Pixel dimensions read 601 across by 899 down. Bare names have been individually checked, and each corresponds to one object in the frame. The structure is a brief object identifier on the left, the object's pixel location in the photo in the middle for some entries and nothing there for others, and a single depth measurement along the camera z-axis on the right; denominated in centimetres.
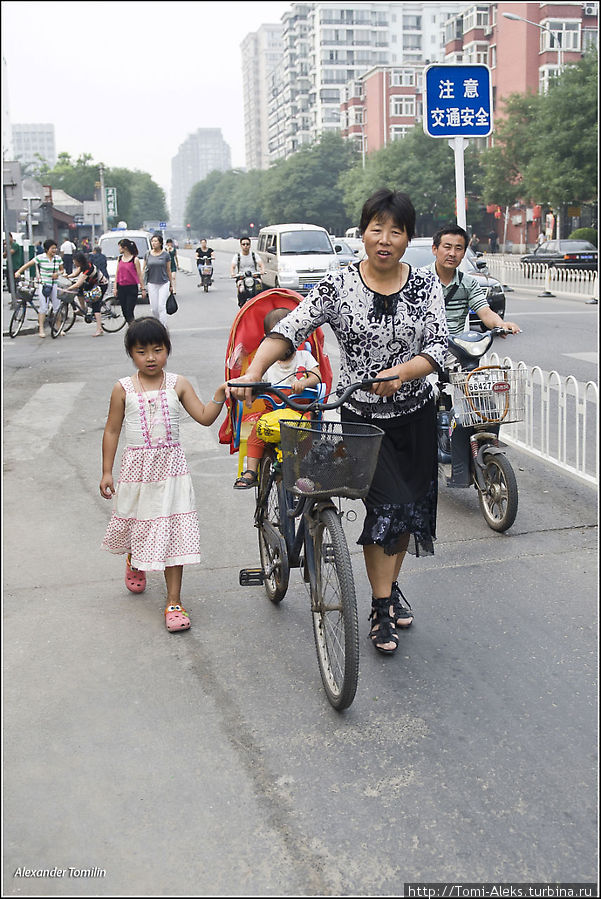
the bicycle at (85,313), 1838
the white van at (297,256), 2330
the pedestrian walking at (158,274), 1692
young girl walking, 451
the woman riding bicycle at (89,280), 1888
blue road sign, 895
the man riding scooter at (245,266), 2233
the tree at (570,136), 4212
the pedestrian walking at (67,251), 2642
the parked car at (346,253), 2598
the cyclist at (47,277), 1797
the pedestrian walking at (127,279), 1748
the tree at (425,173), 6284
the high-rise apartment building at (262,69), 19112
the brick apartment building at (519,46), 6053
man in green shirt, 578
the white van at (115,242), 2903
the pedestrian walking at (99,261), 2447
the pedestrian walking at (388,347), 378
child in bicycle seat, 454
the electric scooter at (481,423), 577
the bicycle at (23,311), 1838
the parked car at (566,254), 3369
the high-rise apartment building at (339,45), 13000
